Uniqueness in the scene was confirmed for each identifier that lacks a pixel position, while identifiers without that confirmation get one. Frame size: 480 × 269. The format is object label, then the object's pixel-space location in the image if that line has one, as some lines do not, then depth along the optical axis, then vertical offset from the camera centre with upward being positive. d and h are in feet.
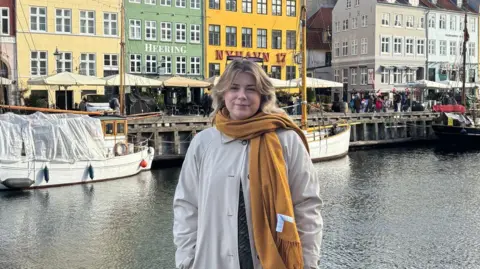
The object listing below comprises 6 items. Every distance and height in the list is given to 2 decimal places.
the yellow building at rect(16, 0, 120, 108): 127.03 +14.27
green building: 141.28 +16.19
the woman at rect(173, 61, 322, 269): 11.76 -1.49
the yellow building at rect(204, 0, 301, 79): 152.87 +18.69
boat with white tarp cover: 70.74 -4.95
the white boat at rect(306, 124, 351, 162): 102.63 -6.01
